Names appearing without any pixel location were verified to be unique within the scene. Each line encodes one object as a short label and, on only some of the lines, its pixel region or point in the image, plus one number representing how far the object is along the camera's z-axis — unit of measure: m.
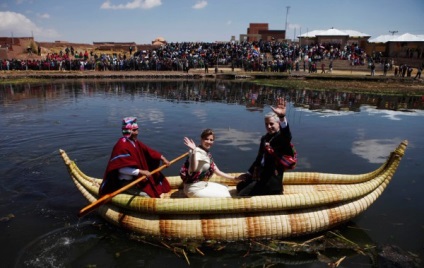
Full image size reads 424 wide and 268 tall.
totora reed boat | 5.03
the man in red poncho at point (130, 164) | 5.18
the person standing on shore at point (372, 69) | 30.33
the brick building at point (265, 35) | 53.03
